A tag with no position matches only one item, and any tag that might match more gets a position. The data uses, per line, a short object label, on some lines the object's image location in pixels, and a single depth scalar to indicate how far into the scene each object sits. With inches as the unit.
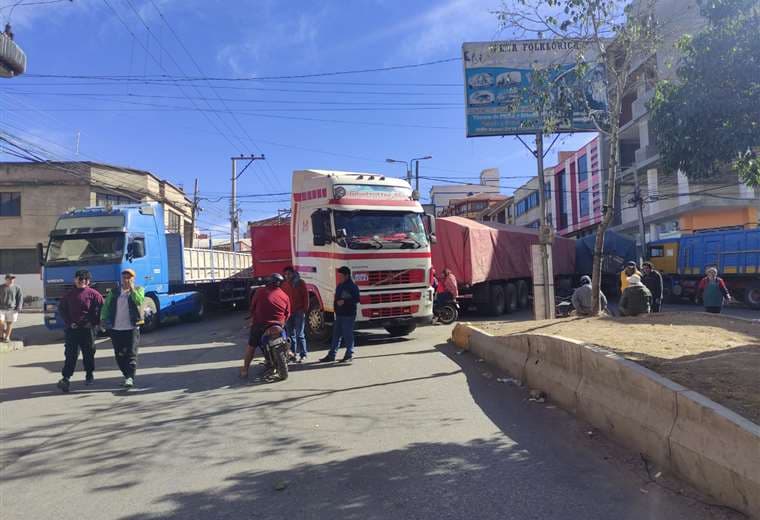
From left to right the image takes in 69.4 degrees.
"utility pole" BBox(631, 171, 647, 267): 1143.2
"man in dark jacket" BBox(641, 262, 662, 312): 518.0
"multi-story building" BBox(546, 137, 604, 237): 1496.1
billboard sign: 754.2
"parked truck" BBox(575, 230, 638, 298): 1034.1
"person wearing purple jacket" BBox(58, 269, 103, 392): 301.4
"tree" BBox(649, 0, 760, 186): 233.3
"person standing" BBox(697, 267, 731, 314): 501.0
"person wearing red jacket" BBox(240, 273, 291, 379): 322.7
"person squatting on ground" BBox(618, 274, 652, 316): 418.9
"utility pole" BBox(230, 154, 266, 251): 1478.8
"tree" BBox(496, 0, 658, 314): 354.6
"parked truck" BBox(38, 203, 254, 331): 561.3
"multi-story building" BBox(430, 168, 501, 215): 3494.1
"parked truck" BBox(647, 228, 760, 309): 785.6
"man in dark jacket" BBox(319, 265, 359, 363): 374.0
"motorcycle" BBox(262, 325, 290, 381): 315.3
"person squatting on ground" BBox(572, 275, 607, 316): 462.0
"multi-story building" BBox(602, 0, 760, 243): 1140.5
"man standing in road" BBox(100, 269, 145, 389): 309.3
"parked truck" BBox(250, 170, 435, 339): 430.9
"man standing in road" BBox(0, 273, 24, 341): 514.3
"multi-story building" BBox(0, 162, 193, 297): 1331.2
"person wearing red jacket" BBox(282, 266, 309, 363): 383.9
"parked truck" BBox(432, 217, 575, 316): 665.0
